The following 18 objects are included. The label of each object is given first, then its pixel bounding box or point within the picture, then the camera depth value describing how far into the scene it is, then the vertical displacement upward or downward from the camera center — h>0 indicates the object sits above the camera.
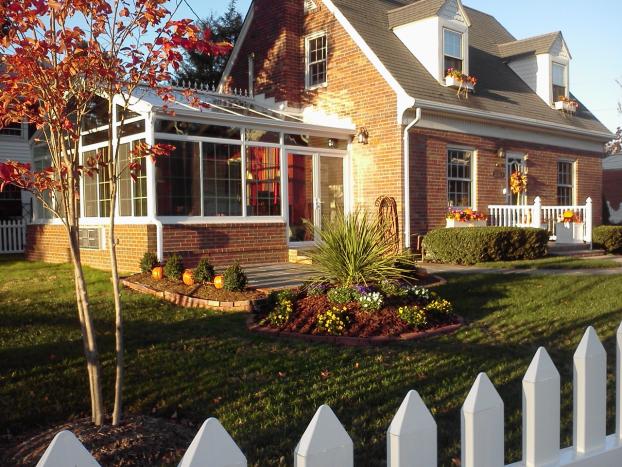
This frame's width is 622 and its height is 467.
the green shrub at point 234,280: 8.23 -0.82
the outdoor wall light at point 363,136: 14.66 +2.05
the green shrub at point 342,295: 7.05 -0.90
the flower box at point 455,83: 15.11 +3.43
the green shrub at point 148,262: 10.15 -0.69
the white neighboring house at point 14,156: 20.33 +2.42
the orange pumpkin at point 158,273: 9.68 -0.83
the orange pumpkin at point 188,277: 9.00 -0.85
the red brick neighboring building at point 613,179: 34.03 +2.10
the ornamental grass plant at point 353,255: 7.54 -0.46
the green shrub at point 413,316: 6.66 -1.09
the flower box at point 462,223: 14.78 -0.14
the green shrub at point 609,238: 15.90 -0.59
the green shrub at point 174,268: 9.37 -0.73
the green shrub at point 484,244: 12.89 -0.59
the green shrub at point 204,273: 8.87 -0.77
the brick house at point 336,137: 12.03 +1.93
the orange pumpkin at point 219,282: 8.49 -0.87
